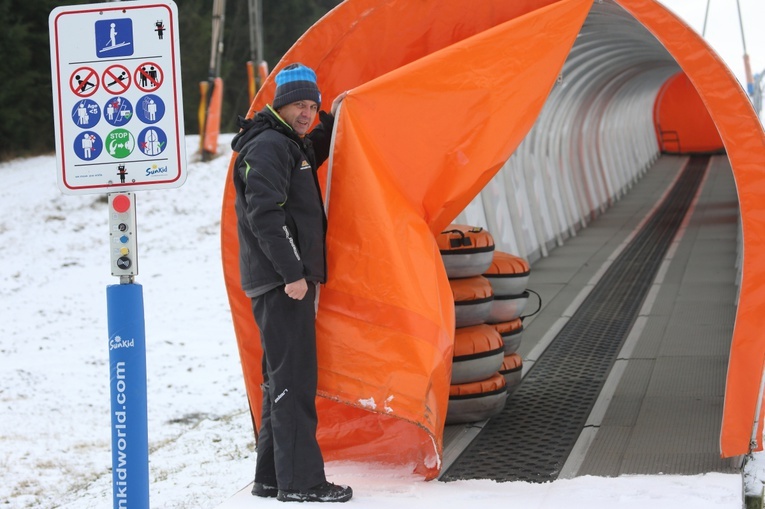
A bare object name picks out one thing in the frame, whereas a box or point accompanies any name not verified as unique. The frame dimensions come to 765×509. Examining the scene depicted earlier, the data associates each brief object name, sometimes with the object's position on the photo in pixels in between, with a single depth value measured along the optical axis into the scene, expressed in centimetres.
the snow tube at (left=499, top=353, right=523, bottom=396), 1426
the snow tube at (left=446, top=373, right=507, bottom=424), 1312
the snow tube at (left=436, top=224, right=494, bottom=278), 1321
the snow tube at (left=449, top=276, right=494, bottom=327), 1308
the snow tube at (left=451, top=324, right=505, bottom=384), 1291
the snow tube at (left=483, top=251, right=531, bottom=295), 1428
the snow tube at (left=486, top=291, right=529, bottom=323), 1432
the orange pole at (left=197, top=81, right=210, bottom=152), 5250
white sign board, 889
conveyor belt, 1180
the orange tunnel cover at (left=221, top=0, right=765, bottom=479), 1080
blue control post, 904
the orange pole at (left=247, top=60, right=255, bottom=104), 5700
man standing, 1030
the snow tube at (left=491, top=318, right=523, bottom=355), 1429
